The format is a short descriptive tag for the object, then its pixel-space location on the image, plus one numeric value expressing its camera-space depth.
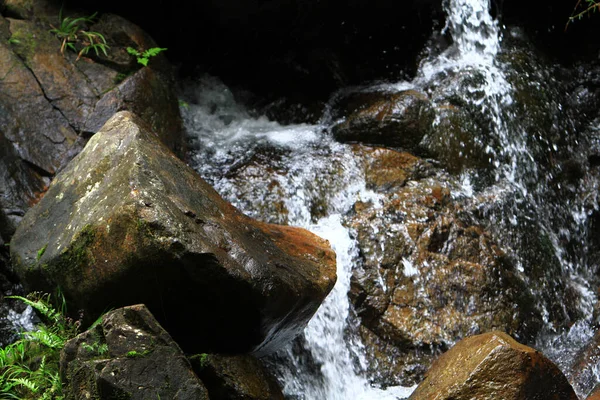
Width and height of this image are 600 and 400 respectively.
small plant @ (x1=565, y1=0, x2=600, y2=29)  8.12
